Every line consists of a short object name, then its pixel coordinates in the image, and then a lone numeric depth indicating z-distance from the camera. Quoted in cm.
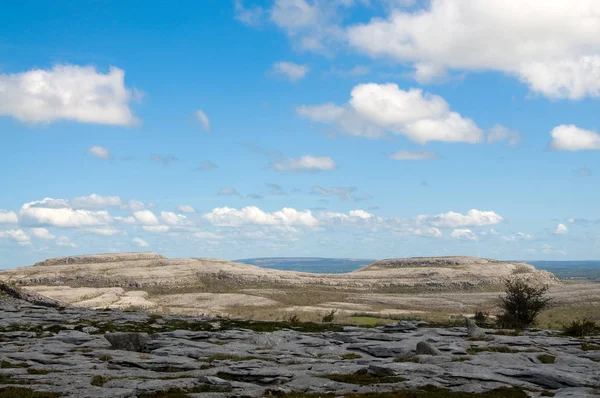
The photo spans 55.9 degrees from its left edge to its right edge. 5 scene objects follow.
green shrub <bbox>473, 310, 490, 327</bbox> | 5714
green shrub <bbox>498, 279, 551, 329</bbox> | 5316
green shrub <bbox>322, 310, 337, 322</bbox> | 5569
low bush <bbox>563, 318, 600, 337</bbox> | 4184
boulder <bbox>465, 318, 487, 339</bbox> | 3689
